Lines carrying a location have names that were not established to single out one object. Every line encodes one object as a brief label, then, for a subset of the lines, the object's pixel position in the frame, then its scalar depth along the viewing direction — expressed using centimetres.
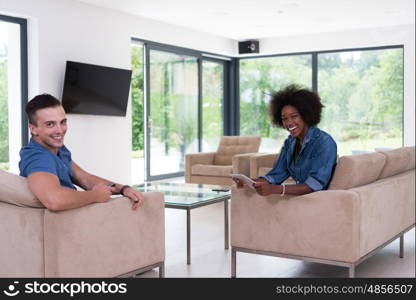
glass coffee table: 397
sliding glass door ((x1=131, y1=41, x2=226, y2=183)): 887
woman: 310
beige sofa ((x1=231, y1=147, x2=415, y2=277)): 299
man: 230
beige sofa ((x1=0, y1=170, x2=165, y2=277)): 235
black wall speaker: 1065
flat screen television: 700
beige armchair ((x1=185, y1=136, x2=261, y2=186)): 666
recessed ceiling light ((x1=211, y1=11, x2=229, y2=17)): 804
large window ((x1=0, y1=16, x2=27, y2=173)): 655
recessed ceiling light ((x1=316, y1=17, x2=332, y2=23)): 859
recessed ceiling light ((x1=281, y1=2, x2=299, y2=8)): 741
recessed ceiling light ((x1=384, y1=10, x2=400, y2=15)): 802
